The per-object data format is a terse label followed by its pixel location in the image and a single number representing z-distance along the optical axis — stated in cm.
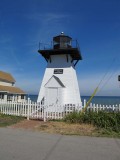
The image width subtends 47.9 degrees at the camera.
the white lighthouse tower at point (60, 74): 1171
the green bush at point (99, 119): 632
